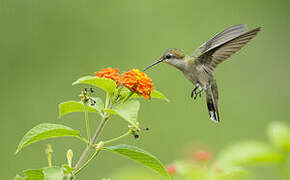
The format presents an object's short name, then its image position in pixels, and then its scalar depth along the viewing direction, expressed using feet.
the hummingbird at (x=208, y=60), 20.72
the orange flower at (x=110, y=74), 13.93
